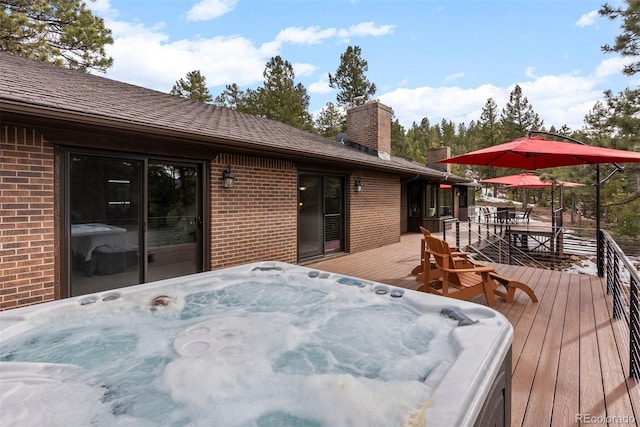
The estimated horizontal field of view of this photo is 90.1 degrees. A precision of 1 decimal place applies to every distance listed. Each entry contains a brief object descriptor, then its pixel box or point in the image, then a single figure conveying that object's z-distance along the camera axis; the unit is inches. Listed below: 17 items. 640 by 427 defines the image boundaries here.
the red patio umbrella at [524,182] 464.4
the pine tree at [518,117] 1139.3
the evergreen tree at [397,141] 1253.1
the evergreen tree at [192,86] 914.7
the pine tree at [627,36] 335.9
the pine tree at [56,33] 401.3
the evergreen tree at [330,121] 1104.8
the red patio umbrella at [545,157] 155.3
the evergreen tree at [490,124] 1189.1
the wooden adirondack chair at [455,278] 152.9
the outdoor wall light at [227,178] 206.8
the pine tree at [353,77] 884.6
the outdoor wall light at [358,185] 317.7
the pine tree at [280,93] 833.5
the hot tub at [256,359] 67.2
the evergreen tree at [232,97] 1081.4
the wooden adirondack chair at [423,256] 186.2
